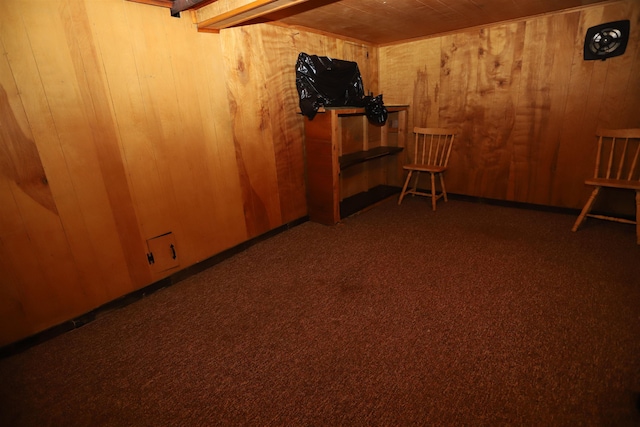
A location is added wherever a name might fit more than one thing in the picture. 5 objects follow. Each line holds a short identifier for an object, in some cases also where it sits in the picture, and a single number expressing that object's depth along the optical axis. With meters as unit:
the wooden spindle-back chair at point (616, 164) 2.53
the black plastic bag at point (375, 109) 3.22
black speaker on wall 2.58
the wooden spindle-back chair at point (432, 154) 3.47
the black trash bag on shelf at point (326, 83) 2.92
